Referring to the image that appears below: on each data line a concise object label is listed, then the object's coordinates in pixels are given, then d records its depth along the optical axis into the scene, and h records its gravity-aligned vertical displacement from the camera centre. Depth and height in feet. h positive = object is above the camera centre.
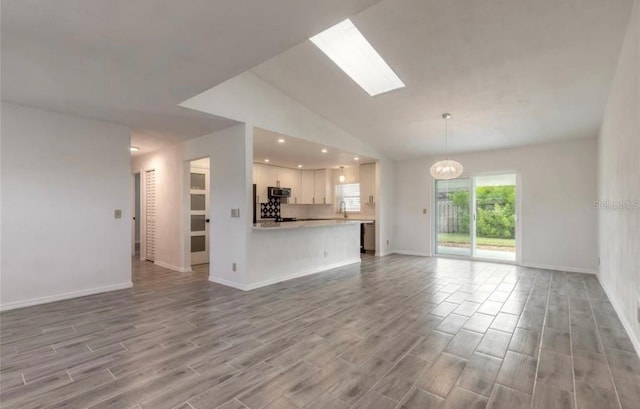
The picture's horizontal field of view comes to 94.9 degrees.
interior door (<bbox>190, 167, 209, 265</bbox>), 20.39 -0.68
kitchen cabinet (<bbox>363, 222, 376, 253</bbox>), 27.58 -3.08
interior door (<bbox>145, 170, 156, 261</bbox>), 21.40 -0.64
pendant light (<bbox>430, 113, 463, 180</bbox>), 16.29 +1.94
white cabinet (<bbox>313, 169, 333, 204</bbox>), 29.12 +1.76
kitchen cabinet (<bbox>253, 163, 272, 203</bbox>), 25.36 +2.16
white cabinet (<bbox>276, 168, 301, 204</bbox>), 27.63 +2.32
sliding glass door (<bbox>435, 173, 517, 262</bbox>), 21.22 -1.00
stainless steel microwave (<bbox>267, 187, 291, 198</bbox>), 25.70 +1.14
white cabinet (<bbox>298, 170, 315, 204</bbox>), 29.63 +1.89
